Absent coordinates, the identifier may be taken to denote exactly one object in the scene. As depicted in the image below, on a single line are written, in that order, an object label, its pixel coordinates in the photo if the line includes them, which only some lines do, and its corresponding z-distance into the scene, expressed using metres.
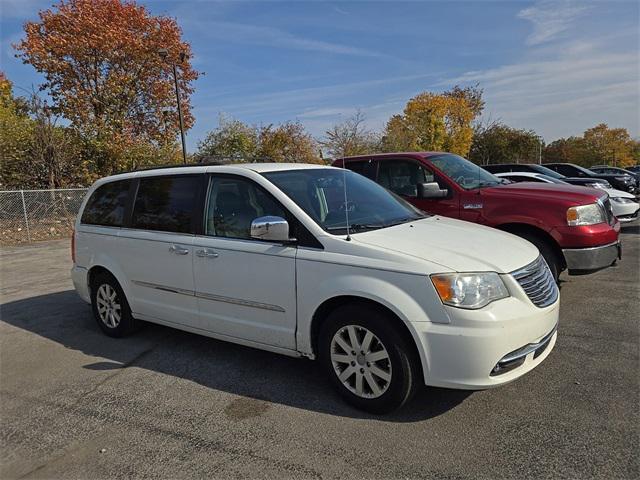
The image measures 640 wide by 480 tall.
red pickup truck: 5.33
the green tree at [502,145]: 48.41
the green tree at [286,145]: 29.95
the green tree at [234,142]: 27.77
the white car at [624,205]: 10.15
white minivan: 3.02
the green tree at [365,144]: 27.67
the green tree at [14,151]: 17.25
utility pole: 18.50
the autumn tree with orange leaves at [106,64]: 20.42
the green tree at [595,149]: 67.03
